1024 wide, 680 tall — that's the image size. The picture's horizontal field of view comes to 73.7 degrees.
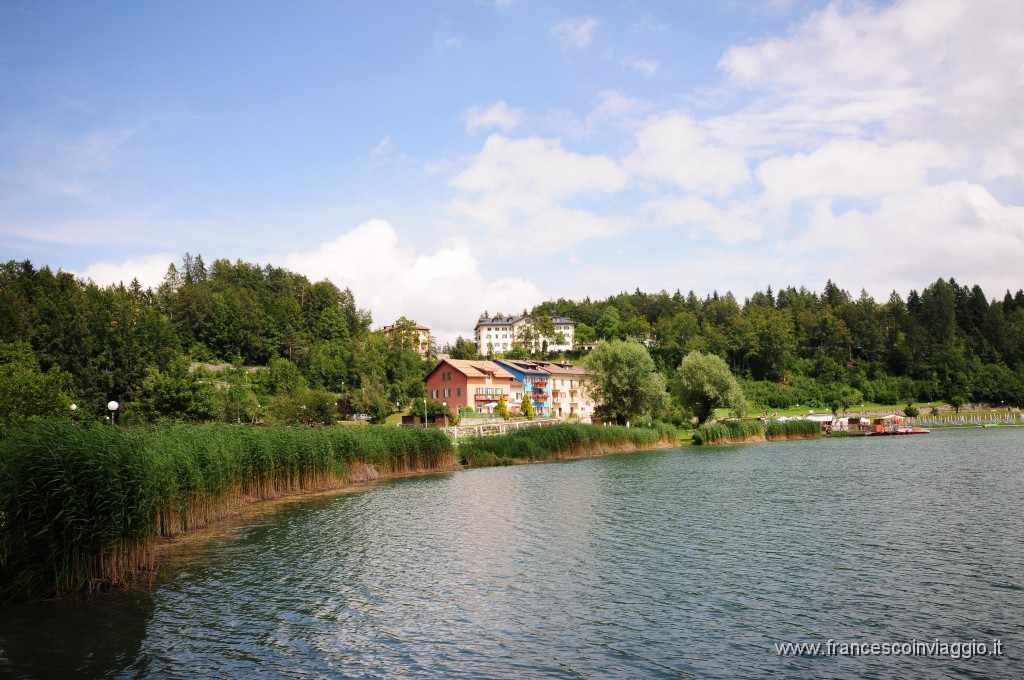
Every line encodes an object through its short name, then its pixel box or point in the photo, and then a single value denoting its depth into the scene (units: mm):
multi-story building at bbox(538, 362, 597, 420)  138125
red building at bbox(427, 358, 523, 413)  114750
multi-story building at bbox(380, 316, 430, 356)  162000
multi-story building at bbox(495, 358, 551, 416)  129750
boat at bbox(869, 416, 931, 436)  101500
